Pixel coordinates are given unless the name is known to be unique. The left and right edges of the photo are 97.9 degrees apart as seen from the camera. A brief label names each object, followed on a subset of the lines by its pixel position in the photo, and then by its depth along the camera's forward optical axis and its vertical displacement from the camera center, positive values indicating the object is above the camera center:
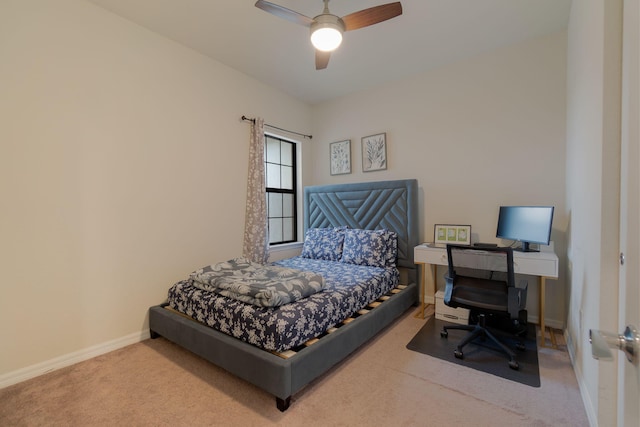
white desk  2.32 -0.48
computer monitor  2.39 -0.13
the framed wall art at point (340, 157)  4.09 +0.80
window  4.07 +0.33
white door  0.56 -0.01
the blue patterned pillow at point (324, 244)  3.62 -0.45
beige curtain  3.46 +0.08
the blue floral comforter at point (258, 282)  1.97 -0.57
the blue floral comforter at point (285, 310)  1.79 -0.74
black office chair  2.09 -0.62
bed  1.71 -0.90
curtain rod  3.47 +1.16
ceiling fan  1.92 +1.39
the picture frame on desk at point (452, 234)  3.06 -0.27
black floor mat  2.00 -1.17
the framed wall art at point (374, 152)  3.76 +0.80
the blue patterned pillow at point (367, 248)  3.28 -0.46
